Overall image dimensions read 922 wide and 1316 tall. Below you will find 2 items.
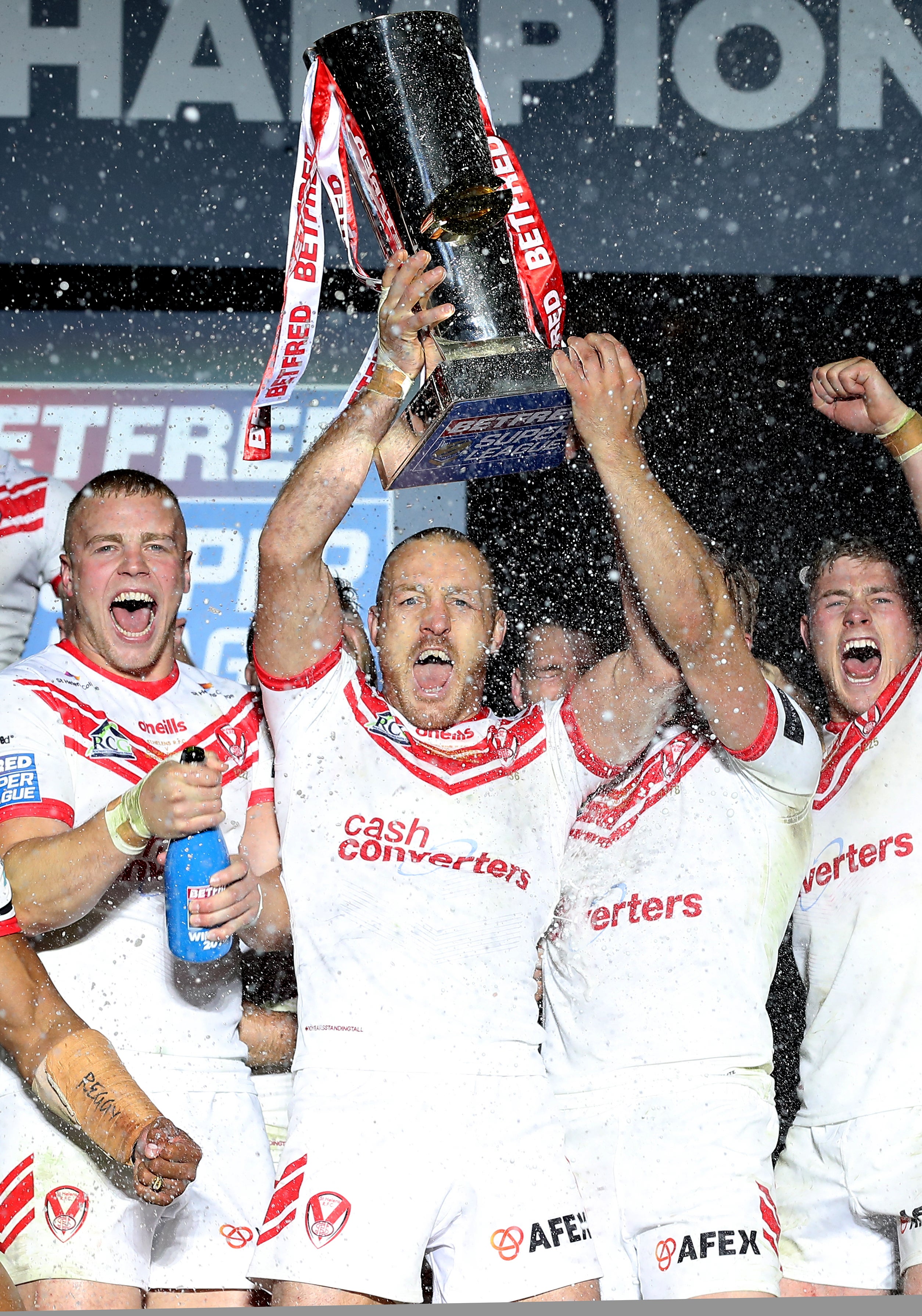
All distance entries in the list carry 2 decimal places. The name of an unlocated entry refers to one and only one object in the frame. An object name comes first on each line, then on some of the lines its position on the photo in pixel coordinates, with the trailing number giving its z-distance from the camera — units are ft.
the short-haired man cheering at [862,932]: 18.37
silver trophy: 17.38
